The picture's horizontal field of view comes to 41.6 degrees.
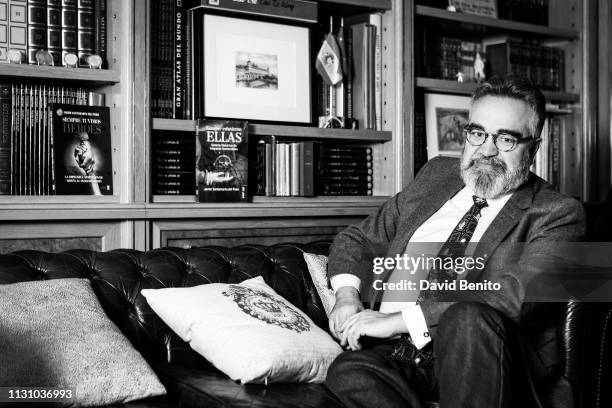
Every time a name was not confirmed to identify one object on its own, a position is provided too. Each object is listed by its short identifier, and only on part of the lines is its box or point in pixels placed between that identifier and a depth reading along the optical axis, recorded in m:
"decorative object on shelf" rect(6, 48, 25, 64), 2.51
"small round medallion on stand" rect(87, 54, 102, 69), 2.62
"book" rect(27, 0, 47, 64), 2.55
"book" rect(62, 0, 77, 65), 2.60
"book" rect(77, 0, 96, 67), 2.62
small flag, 3.10
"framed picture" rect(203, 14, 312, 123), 2.84
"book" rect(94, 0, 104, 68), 2.65
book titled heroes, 2.59
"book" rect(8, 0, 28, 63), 2.52
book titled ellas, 2.78
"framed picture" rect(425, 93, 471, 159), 3.39
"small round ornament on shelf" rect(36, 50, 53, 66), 2.55
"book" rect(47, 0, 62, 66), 2.58
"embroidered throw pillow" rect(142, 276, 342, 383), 1.96
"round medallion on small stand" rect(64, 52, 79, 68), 2.59
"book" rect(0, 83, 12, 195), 2.51
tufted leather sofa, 1.90
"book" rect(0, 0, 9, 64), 2.51
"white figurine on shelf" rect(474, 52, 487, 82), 3.61
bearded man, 1.80
